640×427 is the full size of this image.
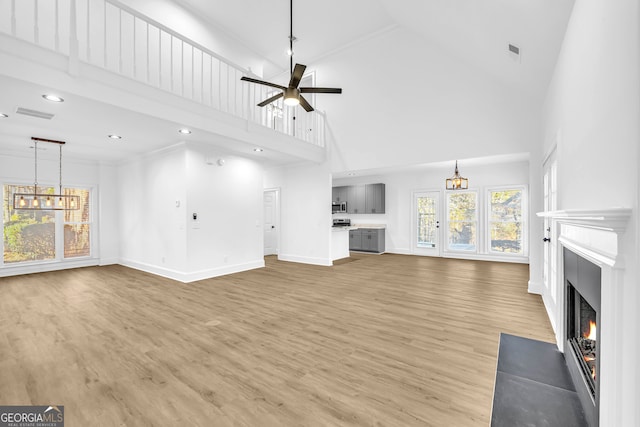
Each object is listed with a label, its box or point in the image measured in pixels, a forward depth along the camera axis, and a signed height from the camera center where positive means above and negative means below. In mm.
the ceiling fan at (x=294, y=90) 3348 +1538
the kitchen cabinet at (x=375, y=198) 9000 +462
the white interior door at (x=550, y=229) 3256 -208
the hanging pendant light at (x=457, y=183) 6359 +677
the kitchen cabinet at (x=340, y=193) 9719 +667
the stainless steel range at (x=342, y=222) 9758 -338
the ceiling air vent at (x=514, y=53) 3258 +1927
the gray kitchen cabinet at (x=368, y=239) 8945 -878
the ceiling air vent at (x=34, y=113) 3520 +1280
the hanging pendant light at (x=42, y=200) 5551 +264
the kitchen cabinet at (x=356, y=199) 9305 +448
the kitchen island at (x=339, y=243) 7441 -835
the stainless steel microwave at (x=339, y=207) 9656 +187
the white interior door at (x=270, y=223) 8518 -330
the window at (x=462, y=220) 7793 -212
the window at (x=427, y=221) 8359 -256
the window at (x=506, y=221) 7195 -219
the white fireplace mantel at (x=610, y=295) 1213 -375
